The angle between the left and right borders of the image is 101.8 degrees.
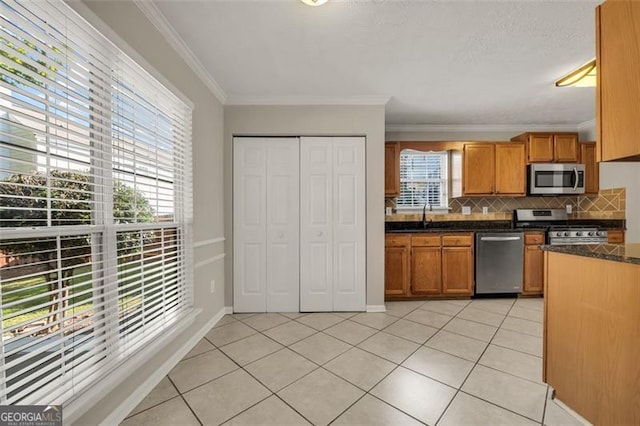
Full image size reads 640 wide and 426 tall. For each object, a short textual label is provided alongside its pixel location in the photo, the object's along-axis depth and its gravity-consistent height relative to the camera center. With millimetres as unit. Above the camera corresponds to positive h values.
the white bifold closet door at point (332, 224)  2990 -186
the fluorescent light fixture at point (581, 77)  2239 +1191
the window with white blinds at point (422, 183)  4090 +384
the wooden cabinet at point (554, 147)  3746 +855
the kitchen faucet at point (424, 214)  3914 -103
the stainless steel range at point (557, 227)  3533 -287
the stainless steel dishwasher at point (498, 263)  3465 -749
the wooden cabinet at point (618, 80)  1149 +589
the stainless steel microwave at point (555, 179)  3699 +392
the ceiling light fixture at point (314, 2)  1546 +1232
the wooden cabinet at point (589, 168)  3779 +555
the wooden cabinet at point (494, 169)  3744 +546
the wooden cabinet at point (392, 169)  3676 +547
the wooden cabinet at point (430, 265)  3418 -767
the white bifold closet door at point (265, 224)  2986 -180
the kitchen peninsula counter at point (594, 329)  1192 -642
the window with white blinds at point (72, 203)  967 +32
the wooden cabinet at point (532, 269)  3514 -841
